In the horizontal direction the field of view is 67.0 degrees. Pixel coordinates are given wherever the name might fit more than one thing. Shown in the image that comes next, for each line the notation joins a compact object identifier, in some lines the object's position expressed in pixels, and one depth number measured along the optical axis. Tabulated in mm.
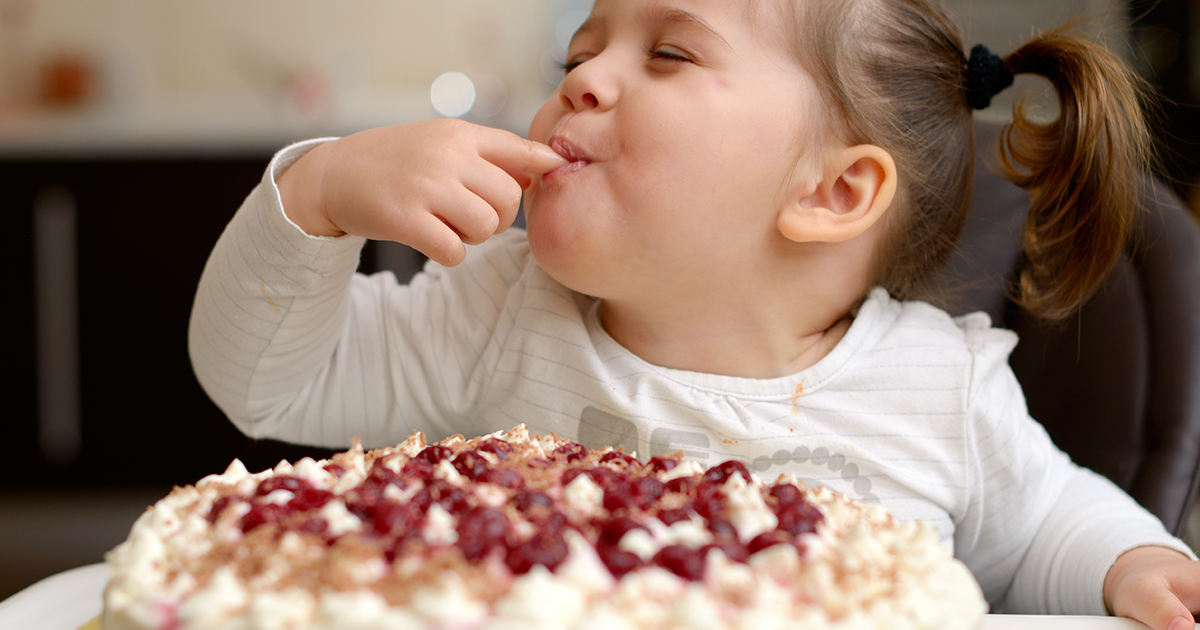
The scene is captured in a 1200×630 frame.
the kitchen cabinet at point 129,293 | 2113
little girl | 798
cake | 389
